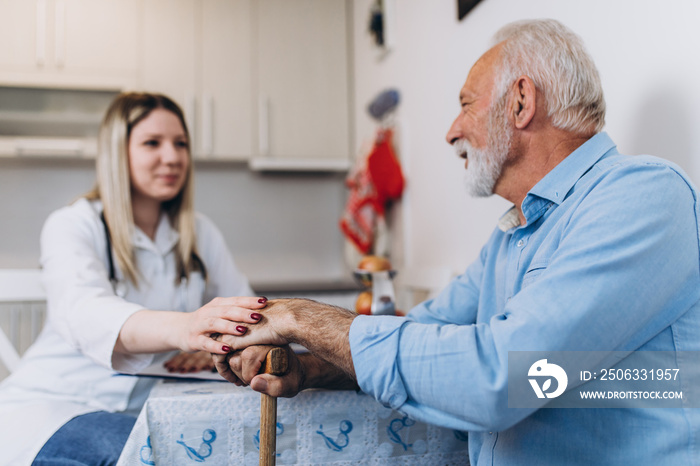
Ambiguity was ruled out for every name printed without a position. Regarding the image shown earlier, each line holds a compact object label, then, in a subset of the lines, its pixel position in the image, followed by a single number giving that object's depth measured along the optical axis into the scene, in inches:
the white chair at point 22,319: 93.7
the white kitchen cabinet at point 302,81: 115.8
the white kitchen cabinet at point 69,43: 101.3
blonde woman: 38.4
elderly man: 24.9
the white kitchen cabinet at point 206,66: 109.4
